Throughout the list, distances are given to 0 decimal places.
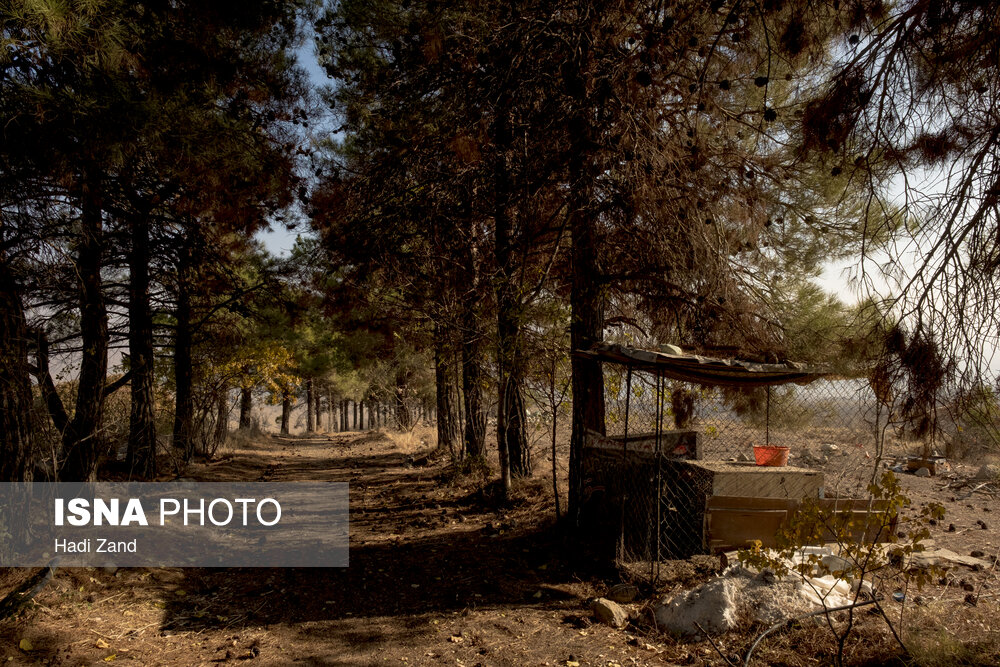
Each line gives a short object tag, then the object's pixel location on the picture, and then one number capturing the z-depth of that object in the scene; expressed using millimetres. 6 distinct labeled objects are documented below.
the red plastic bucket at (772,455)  6883
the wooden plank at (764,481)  5734
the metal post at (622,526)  5590
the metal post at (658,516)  5061
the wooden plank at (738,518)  5637
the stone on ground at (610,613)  4508
